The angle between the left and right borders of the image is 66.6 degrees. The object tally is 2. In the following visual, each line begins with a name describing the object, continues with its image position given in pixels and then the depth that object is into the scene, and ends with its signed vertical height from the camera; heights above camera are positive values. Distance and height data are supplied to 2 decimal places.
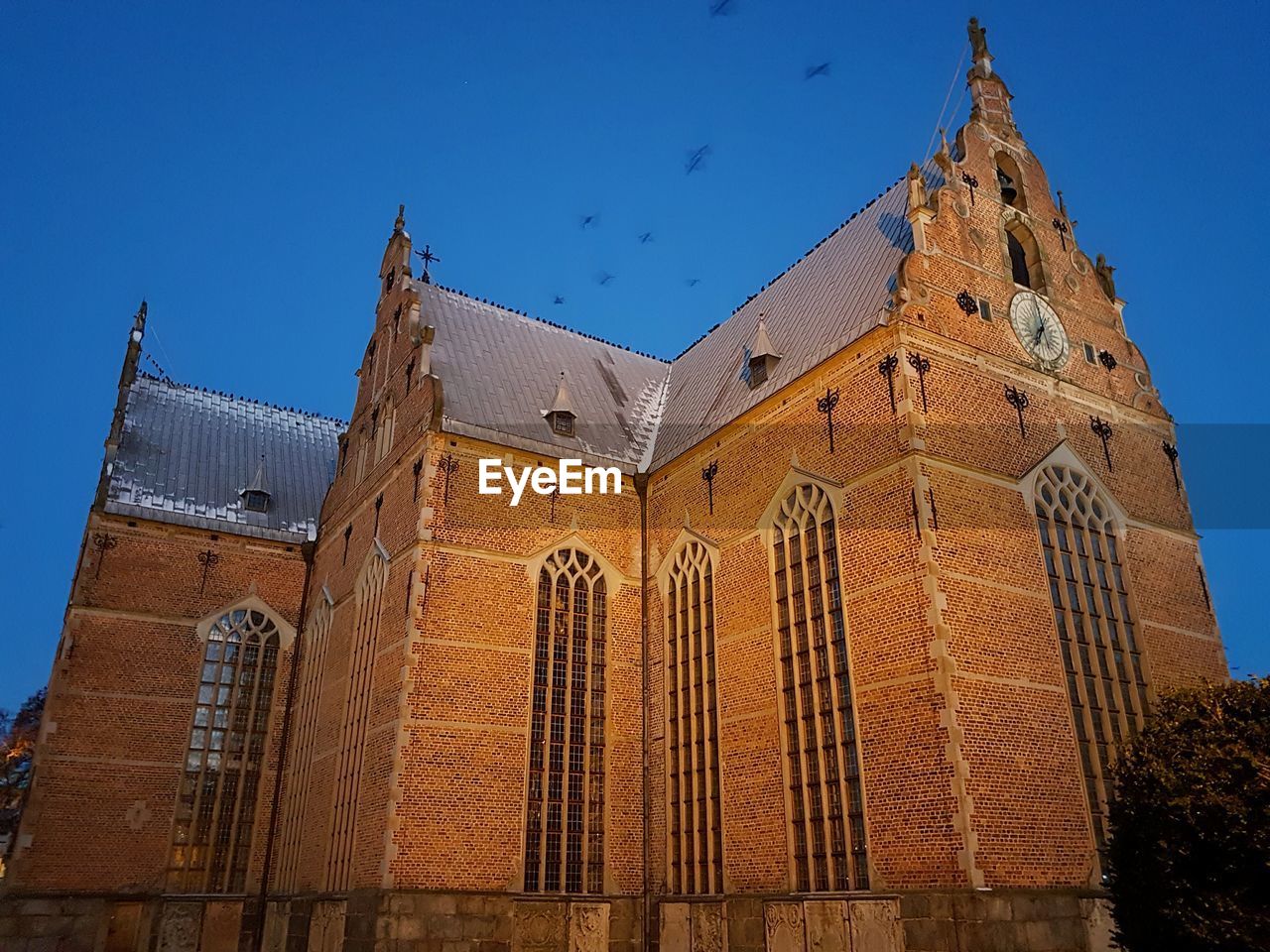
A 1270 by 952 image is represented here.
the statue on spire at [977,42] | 22.66 +18.48
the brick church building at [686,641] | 14.87 +4.52
